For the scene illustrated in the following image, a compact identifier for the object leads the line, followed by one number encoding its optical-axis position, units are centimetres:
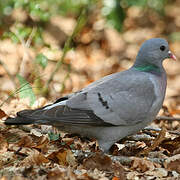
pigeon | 805
